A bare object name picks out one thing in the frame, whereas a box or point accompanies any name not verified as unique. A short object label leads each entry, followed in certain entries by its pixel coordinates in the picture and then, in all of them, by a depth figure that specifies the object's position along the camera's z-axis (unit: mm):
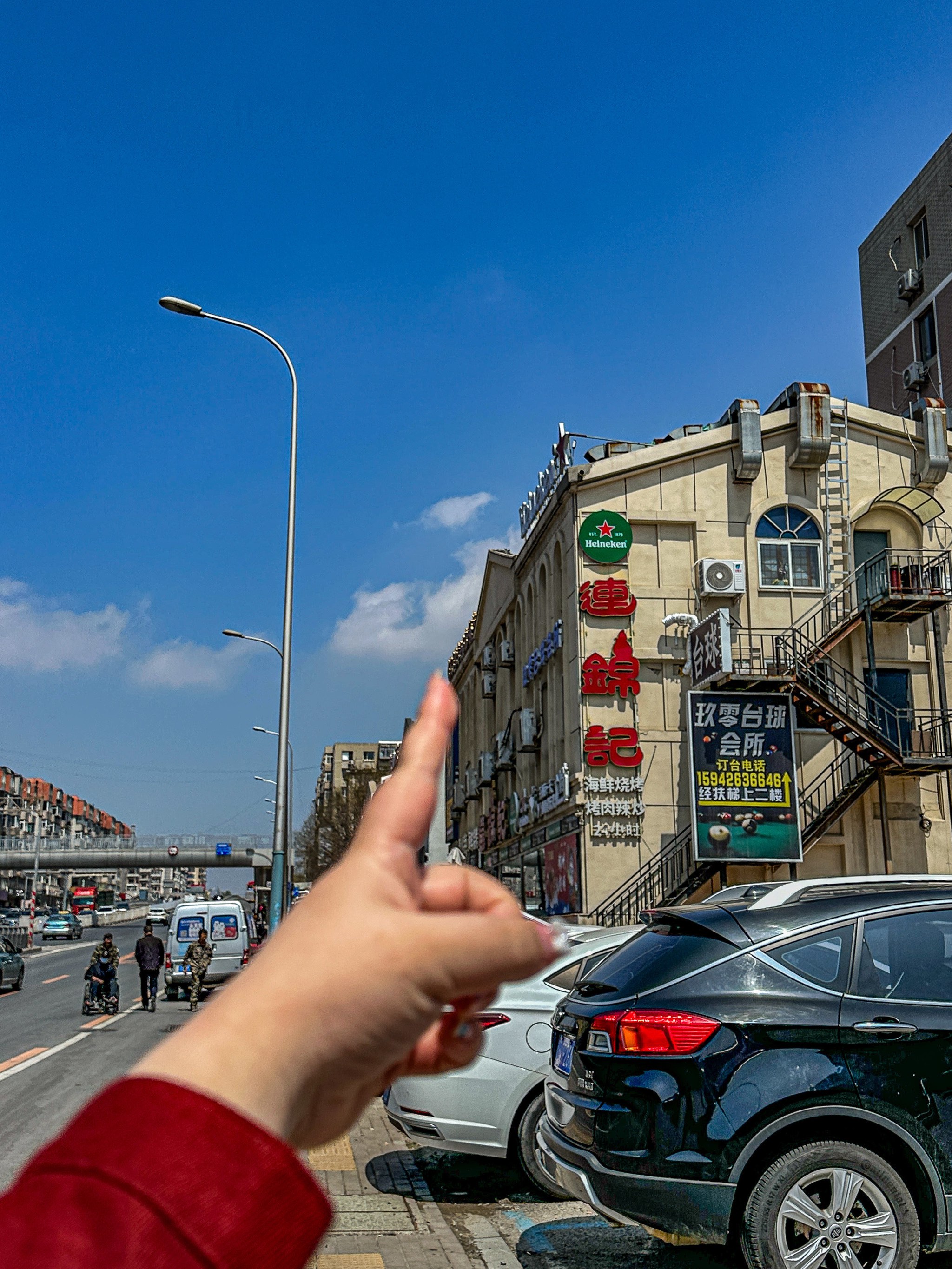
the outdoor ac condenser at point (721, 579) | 26922
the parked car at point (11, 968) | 28562
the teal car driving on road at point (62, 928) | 69000
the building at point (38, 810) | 126750
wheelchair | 22109
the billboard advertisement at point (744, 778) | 24578
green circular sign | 27453
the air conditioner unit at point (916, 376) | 42938
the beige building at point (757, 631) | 25656
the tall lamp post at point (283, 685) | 22438
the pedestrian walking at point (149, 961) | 23344
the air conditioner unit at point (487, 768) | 37062
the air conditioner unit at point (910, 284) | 44188
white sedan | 7895
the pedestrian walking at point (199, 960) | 23438
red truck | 141625
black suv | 5508
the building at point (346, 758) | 149375
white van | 27033
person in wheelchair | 22094
